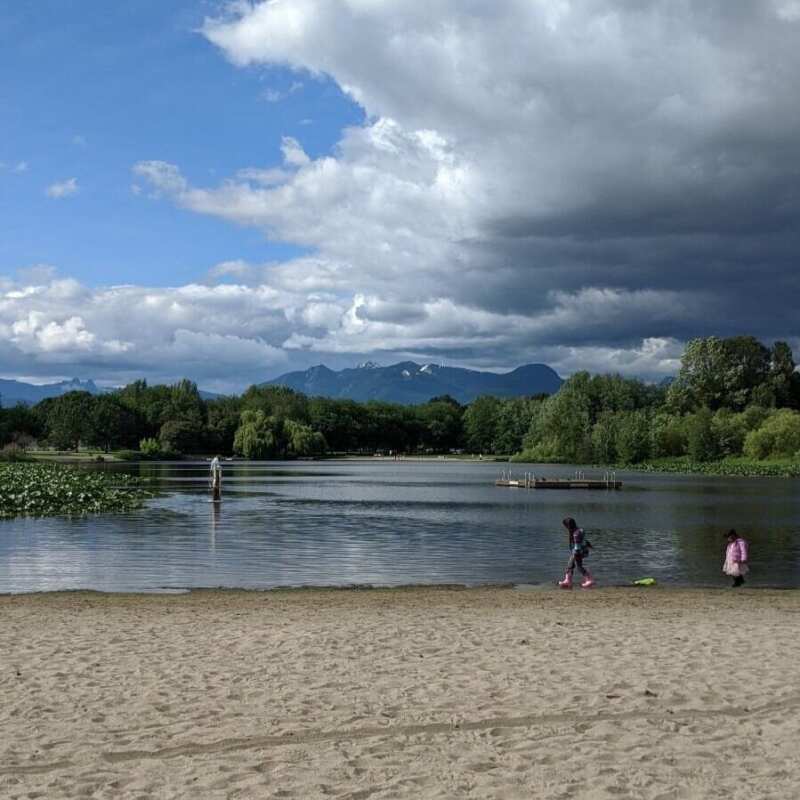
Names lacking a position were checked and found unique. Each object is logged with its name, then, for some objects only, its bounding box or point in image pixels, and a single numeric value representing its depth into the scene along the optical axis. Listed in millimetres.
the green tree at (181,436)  186125
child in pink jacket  25562
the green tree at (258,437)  178500
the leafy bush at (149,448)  173725
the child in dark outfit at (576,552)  24703
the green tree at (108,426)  181625
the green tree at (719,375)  156000
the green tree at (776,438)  125188
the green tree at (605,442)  148125
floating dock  87812
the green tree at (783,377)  159625
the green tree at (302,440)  184625
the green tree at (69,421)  179250
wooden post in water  58000
